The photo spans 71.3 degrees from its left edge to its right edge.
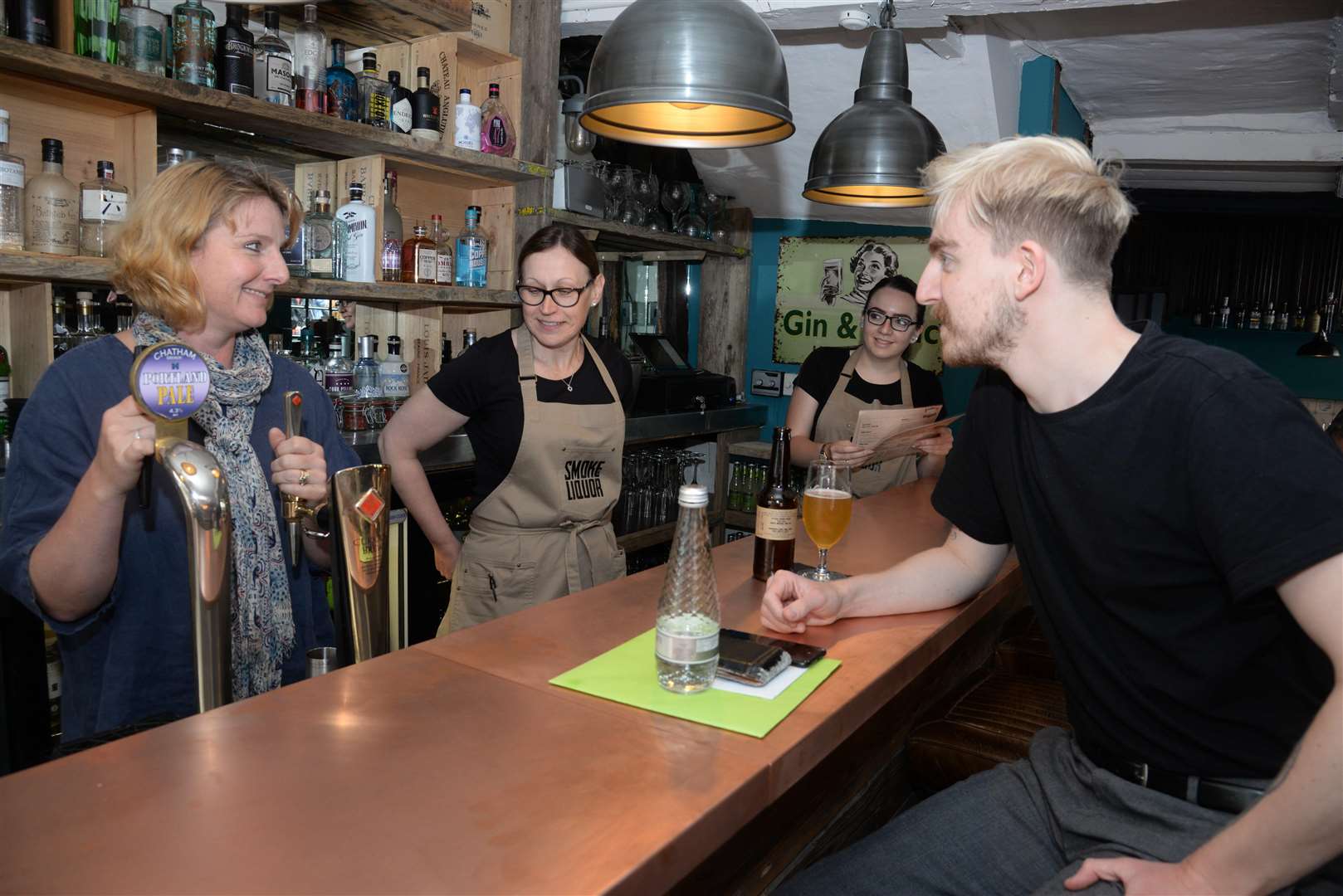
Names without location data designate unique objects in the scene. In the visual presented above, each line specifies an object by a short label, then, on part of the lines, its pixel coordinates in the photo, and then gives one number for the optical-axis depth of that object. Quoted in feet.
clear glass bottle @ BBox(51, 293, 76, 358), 8.88
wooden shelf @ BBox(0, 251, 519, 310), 7.74
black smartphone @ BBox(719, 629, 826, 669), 4.66
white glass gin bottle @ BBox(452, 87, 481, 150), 11.82
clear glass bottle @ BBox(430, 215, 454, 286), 12.02
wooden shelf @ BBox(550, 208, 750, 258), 13.83
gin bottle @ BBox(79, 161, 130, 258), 8.46
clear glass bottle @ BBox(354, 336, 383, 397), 11.34
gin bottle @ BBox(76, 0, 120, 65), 8.16
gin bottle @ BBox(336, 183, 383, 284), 10.78
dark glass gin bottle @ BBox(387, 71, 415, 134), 11.14
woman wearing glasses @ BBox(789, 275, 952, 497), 11.55
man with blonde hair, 3.71
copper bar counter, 2.76
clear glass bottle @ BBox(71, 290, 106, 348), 8.79
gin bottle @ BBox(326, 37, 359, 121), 10.36
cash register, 14.70
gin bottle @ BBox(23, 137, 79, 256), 8.12
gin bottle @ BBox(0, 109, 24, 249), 7.85
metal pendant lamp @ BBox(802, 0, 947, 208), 8.02
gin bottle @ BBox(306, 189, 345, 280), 10.61
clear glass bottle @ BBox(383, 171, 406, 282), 11.23
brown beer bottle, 5.83
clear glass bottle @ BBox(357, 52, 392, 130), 10.73
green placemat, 3.94
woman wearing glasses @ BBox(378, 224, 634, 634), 8.44
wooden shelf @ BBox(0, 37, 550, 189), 7.82
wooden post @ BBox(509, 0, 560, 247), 12.78
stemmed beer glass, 5.95
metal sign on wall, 17.03
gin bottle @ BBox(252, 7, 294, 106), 9.59
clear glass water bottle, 4.12
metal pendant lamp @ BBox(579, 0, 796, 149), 5.54
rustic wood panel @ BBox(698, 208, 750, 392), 19.08
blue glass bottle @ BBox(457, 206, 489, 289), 12.51
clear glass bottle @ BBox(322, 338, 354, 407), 10.88
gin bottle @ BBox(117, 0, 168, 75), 8.54
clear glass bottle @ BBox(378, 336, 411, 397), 11.50
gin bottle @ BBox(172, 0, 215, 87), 8.78
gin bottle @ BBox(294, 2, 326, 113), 10.14
